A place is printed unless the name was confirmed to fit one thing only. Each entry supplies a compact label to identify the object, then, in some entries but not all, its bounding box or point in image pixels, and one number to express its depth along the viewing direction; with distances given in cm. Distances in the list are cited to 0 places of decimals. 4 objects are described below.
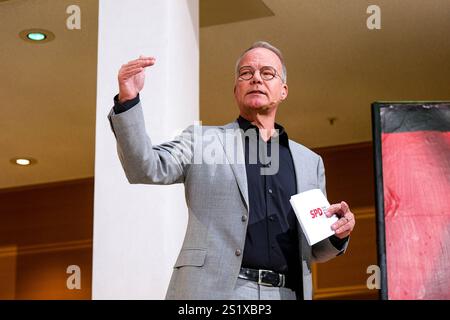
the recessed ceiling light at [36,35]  712
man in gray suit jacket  305
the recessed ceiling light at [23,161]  1076
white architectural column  475
